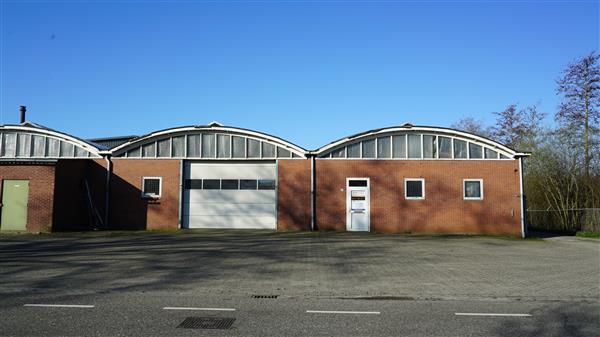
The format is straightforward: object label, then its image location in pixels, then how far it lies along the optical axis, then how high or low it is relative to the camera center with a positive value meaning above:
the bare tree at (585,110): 28.48 +6.07
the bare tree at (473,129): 49.70 +8.77
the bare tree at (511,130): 37.51 +6.43
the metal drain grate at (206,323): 6.44 -1.61
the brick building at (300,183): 23.31 +1.31
